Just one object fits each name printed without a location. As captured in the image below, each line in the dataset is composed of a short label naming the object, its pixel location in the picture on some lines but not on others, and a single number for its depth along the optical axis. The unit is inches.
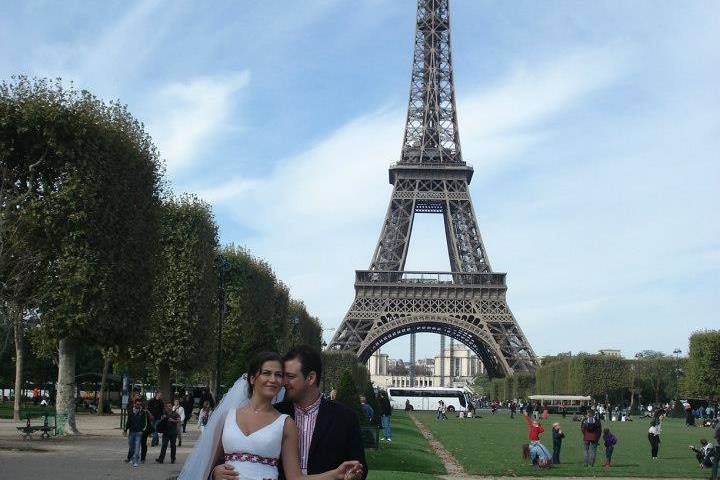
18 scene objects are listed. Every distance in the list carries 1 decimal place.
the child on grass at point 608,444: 1161.4
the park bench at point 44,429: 1181.5
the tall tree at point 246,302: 2249.0
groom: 267.3
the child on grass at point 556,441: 1181.1
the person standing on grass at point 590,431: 1141.0
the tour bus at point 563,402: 3676.2
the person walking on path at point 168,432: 1008.2
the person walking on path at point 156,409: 1049.0
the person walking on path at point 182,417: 1222.9
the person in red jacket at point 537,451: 1122.7
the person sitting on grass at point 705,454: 1062.1
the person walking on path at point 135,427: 941.2
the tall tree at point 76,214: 1240.2
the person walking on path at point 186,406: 1600.4
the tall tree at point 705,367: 3090.6
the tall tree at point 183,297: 1803.6
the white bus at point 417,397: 3993.6
